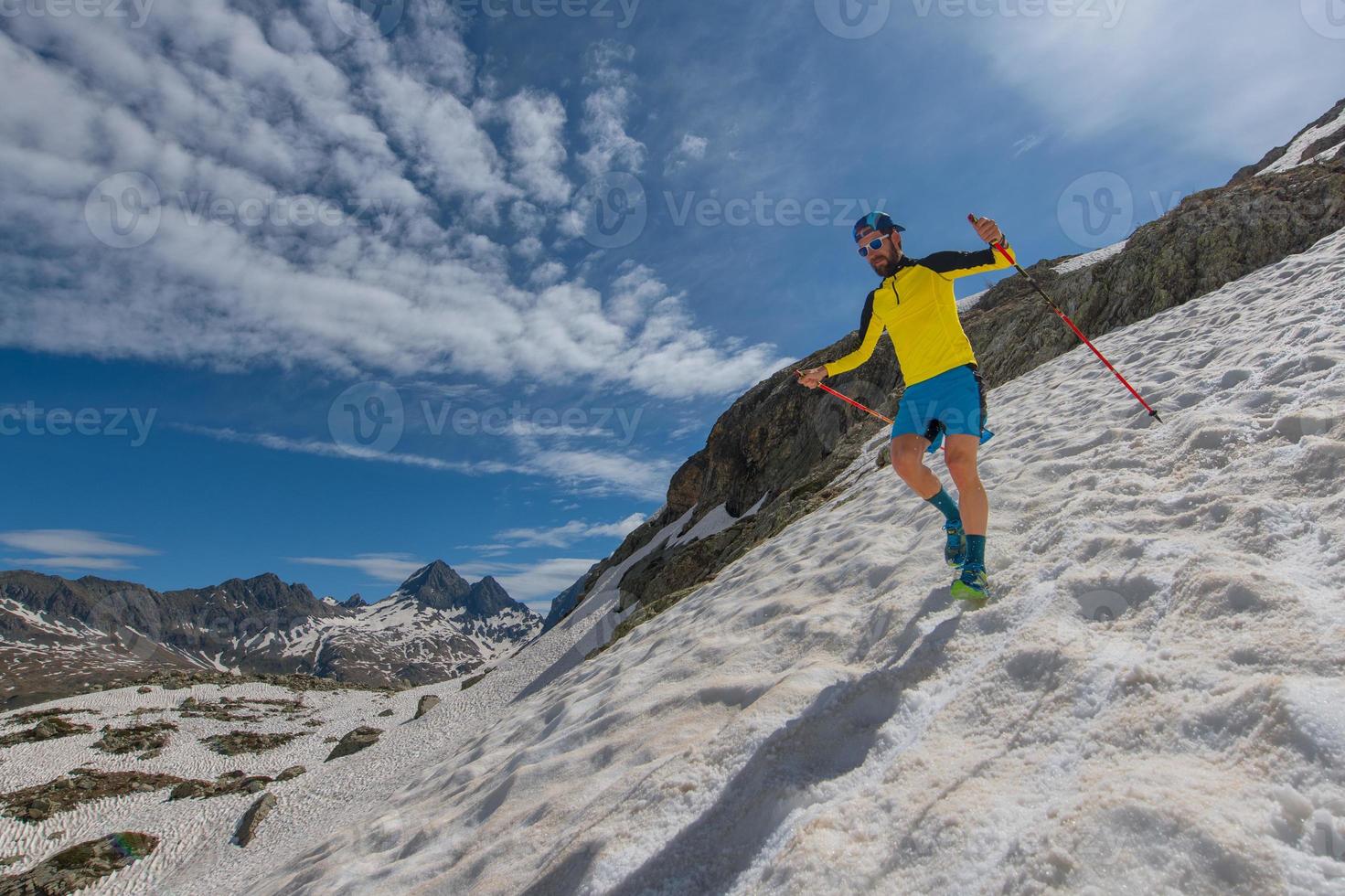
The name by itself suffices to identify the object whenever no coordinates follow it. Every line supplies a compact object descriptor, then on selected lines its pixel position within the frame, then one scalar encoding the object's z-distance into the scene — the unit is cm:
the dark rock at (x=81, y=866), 1888
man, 501
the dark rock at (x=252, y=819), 2125
